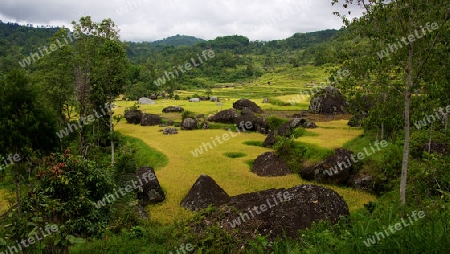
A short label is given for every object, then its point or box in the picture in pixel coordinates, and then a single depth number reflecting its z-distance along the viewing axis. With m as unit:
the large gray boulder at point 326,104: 43.25
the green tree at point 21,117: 12.75
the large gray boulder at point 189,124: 39.38
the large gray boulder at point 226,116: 42.48
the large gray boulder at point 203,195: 16.47
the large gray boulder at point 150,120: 43.38
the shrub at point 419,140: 17.54
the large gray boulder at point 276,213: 10.86
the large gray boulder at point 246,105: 48.84
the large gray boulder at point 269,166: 21.97
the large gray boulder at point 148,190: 17.44
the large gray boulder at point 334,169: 19.52
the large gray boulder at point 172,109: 54.36
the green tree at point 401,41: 10.27
